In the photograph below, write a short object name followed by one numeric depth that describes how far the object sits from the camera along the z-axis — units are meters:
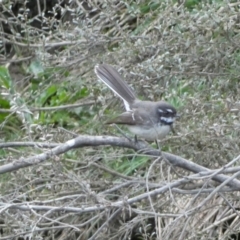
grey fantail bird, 10.03
